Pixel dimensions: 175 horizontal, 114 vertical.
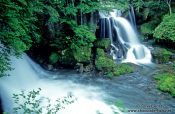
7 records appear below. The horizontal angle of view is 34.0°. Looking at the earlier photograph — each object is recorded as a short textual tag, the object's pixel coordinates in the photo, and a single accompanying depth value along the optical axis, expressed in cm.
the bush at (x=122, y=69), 1394
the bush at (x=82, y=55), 1434
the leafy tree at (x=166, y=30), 1680
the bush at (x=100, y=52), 1481
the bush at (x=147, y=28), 1886
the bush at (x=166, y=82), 1185
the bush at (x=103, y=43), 1566
